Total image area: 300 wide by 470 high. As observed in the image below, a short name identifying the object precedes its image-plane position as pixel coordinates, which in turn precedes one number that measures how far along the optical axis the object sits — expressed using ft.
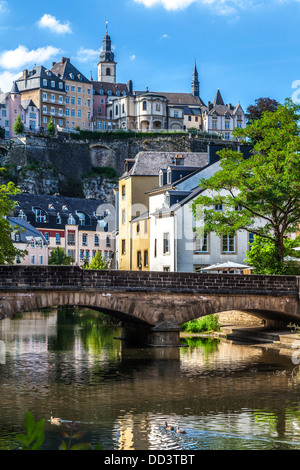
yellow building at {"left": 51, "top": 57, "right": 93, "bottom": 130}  480.64
